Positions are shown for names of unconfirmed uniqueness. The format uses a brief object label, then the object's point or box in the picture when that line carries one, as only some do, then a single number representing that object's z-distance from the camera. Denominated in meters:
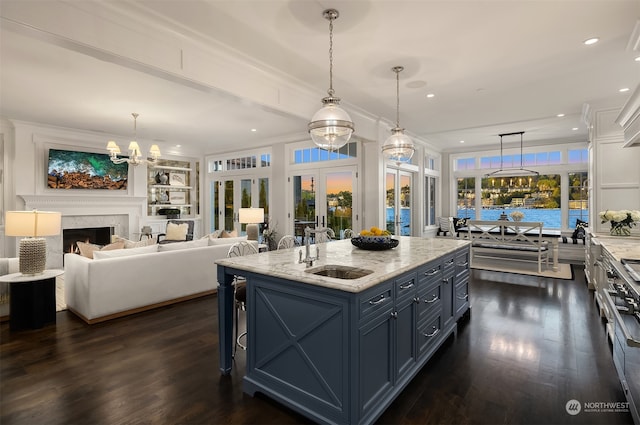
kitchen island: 1.81
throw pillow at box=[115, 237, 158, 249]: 4.36
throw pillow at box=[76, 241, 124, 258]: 3.92
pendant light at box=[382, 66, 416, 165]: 3.72
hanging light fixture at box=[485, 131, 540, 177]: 8.05
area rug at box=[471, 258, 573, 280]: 5.77
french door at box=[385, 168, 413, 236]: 6.96
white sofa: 3.56
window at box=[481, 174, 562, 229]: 7.99
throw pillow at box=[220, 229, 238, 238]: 5.45
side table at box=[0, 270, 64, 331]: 3.39
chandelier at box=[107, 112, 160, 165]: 5.57
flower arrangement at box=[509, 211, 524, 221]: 6.84
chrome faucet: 2.37
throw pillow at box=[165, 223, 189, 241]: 7.84
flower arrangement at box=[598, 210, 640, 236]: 3.96
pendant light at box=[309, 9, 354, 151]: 2.71
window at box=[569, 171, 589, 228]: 7.57
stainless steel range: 1.76
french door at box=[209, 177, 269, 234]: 8.35
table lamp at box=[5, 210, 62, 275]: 3.36
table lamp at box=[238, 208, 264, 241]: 5.82
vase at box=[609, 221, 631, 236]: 4.13
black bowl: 3.04
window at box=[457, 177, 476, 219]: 9.12
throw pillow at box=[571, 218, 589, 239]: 6.88
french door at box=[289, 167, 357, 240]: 6.90
